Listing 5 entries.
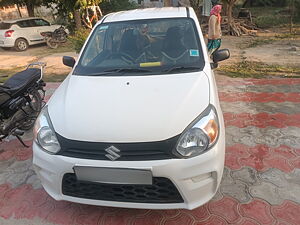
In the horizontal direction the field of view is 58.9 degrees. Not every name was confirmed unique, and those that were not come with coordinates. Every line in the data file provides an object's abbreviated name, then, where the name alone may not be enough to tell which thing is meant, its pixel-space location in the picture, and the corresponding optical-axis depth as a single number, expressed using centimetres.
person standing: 643
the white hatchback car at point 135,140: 198
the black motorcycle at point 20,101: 364
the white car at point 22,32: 1234
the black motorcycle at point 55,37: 1278
